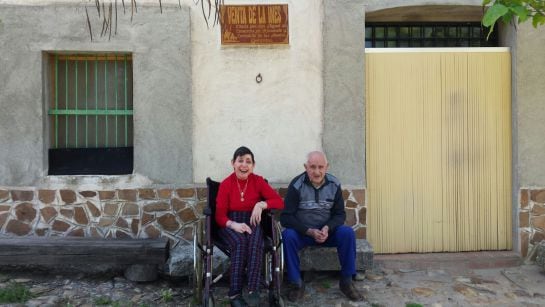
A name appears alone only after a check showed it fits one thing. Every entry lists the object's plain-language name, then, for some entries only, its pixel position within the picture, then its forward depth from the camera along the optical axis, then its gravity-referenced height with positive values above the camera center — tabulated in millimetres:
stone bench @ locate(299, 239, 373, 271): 4820 -984
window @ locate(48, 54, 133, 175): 5453 +424
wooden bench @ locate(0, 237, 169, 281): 4773 -918
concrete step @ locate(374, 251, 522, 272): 5340 -1128
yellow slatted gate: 5500 +51
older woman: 4168 -543
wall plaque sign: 5305 +1293
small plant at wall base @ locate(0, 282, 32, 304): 4473 -1223
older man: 4523 -615
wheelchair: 4082 -824
